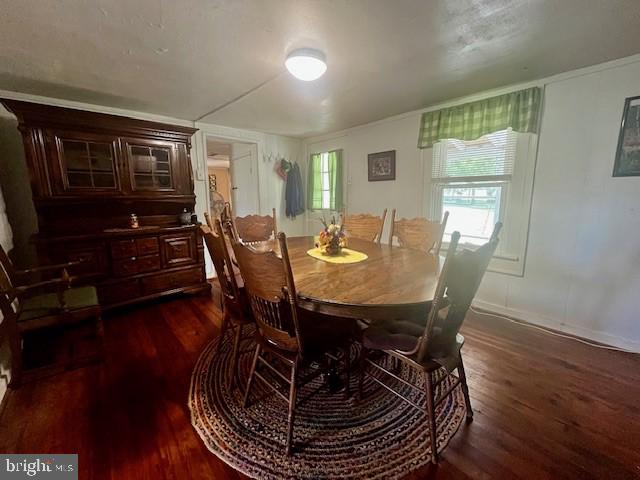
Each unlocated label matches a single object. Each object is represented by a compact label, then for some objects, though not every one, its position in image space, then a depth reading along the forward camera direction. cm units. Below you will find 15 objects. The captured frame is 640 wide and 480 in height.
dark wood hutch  234
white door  425
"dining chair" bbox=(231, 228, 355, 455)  115
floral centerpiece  193
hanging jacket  452
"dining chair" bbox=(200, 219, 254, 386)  149
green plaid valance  229
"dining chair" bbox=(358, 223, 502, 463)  108
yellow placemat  180
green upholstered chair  160
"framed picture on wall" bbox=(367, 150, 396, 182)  343
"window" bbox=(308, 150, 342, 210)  413
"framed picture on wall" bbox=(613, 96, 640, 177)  191
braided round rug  120
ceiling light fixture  173
